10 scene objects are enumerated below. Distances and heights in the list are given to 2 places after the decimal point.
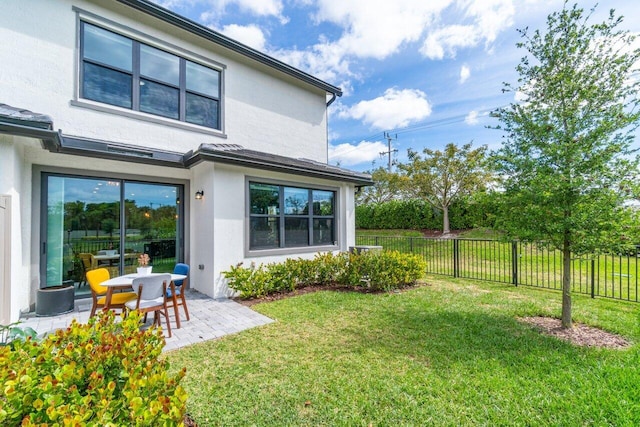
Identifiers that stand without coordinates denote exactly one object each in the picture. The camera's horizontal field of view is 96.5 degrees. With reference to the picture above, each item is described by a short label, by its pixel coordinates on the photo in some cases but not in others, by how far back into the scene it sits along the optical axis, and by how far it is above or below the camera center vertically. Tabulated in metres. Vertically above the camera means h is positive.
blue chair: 4.75 -1.35
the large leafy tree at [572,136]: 4.04 +1.19
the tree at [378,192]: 23.63 +2.31
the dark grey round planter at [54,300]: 5.24 -1.57
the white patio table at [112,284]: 4.50 -1.08
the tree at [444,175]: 16.39 +2.42
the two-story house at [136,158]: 5.37 +1.24
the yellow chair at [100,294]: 4.72 -1.35
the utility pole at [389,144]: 31.18 +8.02
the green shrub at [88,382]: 1.34 -0.91
